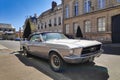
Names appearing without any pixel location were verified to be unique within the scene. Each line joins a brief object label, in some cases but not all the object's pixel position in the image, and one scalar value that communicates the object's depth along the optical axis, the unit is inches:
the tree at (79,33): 516.1
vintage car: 115.1
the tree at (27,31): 388.6
